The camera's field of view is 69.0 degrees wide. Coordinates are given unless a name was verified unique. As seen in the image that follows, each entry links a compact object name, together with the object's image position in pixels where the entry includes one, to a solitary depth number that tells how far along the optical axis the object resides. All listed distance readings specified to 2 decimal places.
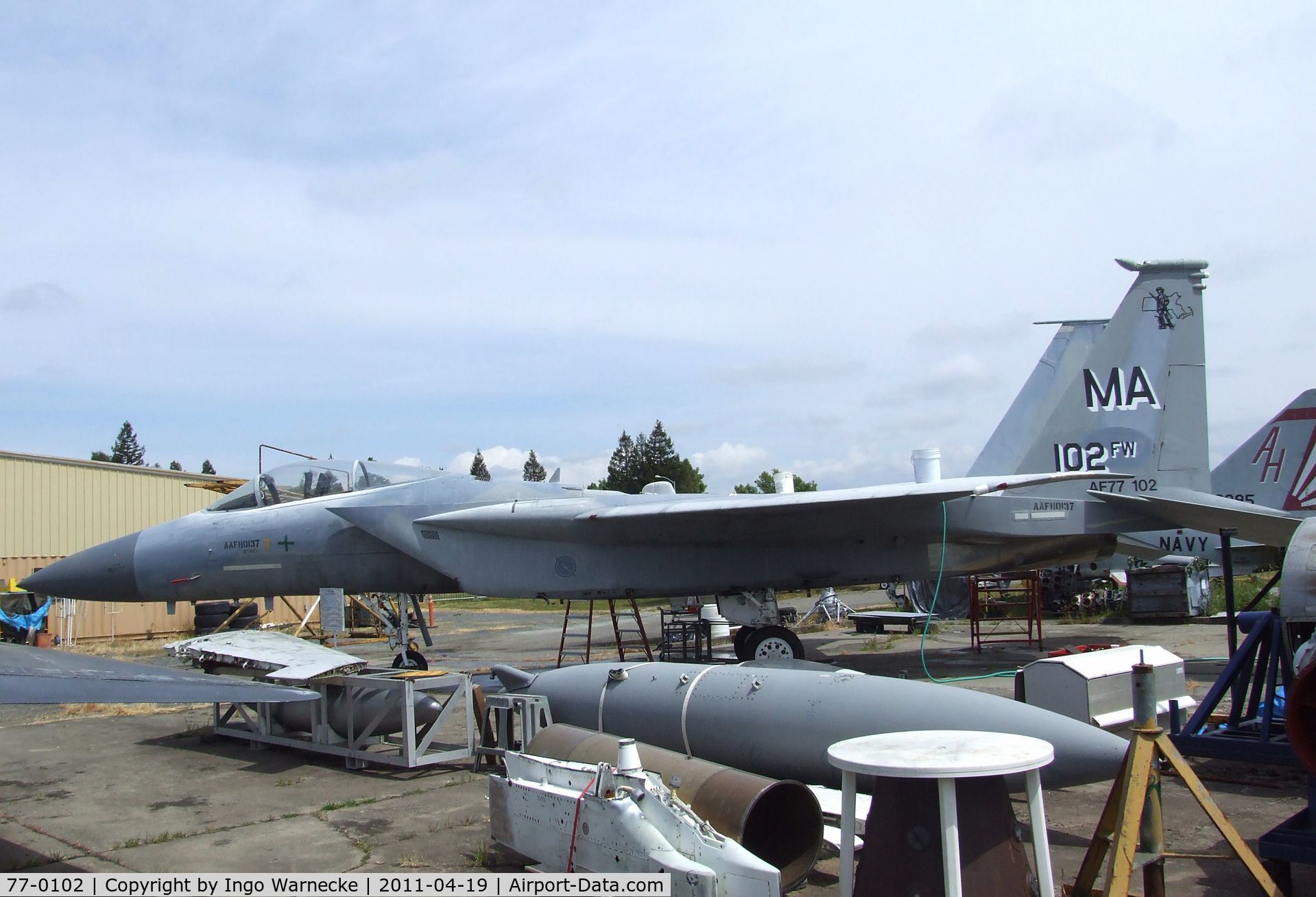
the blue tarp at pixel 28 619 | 23.42
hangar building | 26.84
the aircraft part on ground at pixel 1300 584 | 5.18
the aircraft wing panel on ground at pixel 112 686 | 4.32
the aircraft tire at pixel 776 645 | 12.05
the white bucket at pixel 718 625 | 19.28
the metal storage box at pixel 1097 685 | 7.21
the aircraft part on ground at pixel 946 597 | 20.42
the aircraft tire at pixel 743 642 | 12.60
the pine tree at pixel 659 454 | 82.12
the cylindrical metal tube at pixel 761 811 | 4.83
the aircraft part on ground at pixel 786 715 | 5.68
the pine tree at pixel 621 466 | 84.69
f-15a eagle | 12.14
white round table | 3.54
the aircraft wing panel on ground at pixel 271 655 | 8.38
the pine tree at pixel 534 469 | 107.31
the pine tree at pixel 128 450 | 106.90
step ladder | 13.40
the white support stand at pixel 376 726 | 7.72
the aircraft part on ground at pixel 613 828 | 4.02
